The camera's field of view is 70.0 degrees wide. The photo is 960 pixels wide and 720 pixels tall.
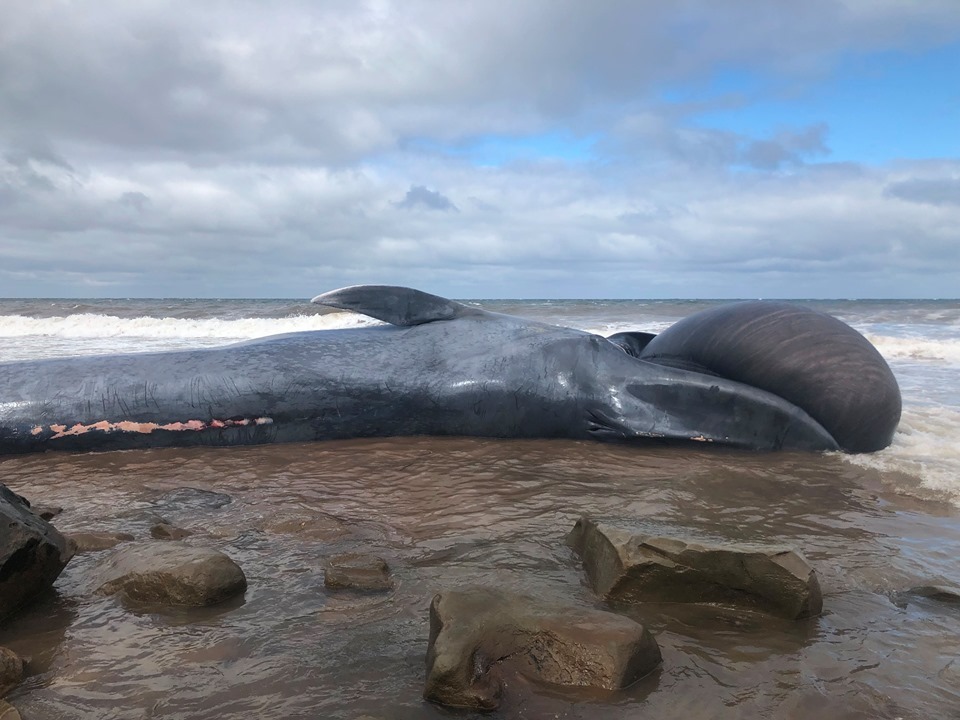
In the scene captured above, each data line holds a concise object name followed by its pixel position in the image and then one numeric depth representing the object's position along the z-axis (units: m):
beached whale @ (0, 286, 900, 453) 5.32
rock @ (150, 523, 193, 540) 3.39
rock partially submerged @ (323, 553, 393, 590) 2.80
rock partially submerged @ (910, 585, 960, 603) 2.76
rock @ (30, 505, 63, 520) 3.38
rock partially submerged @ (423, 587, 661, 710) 2.00
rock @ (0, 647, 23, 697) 2.06
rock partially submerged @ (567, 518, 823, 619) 2.55
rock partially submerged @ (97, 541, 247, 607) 2.65
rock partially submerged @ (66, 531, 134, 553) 3.21
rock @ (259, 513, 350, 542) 3.48
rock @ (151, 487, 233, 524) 3.80
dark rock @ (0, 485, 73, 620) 2.44
